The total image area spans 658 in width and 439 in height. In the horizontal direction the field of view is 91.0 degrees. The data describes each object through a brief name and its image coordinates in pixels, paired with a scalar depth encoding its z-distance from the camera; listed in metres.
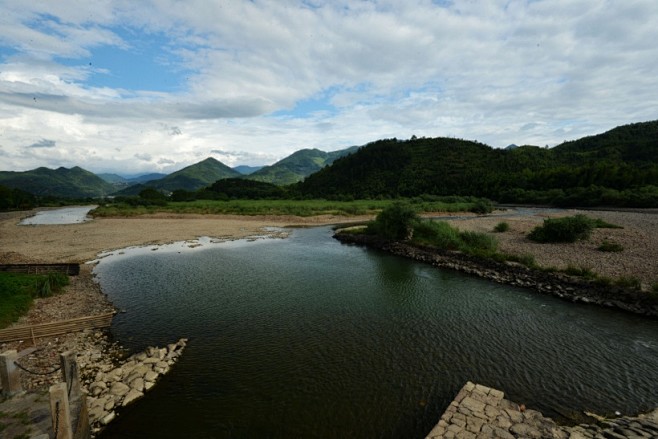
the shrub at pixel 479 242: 35.41
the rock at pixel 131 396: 12.43
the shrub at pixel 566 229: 36.81
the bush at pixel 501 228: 47.59
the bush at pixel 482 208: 81.25
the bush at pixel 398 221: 44.00
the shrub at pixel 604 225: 44.76
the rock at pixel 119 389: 12.72
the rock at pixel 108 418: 11.38
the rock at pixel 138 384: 13.20
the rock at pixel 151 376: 13.88
